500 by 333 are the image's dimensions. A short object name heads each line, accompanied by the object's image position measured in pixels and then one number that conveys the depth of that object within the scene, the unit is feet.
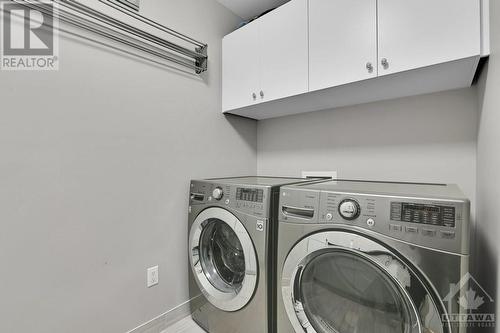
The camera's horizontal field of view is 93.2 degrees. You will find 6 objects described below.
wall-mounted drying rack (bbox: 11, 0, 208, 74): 3.72
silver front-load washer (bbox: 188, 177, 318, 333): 3.93
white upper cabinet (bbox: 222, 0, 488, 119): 3.24
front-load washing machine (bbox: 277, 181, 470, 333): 2.49
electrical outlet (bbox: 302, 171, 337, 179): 6.00
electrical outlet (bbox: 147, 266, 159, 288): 4.81
